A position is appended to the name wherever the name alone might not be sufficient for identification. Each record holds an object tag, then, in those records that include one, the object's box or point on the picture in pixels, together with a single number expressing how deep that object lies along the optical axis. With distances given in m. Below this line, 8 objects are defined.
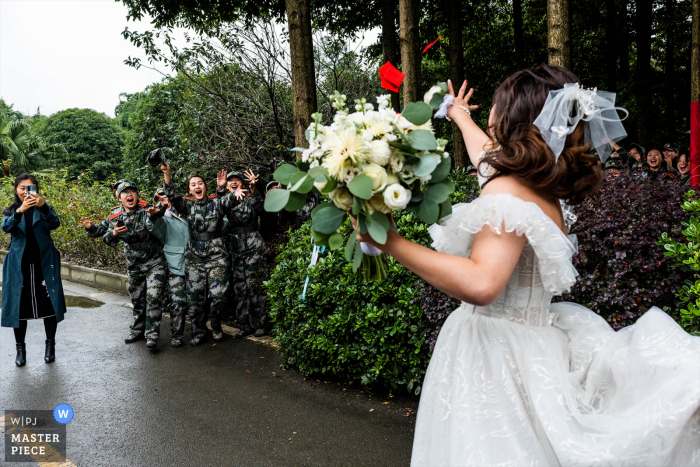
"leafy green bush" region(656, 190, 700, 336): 2.97
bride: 1.43
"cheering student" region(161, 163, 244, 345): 6.55
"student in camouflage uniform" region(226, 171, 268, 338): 6.72
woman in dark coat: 5.84
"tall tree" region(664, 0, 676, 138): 13.66
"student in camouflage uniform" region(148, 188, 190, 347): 6.56
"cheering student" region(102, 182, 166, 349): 6.44
